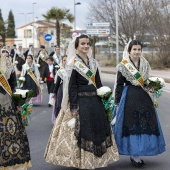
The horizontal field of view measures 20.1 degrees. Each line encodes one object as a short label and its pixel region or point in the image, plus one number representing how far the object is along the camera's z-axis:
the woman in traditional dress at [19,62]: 20.79
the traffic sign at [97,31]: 32.50
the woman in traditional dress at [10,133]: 5.36
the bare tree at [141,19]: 34.06
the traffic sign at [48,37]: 30.44
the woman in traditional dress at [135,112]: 6.52
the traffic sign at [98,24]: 32.53
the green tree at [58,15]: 52.03
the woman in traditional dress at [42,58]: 20.59
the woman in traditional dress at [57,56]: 16.07
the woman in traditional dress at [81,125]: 6.05
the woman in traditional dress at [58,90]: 9.78
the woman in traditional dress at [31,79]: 14.62
